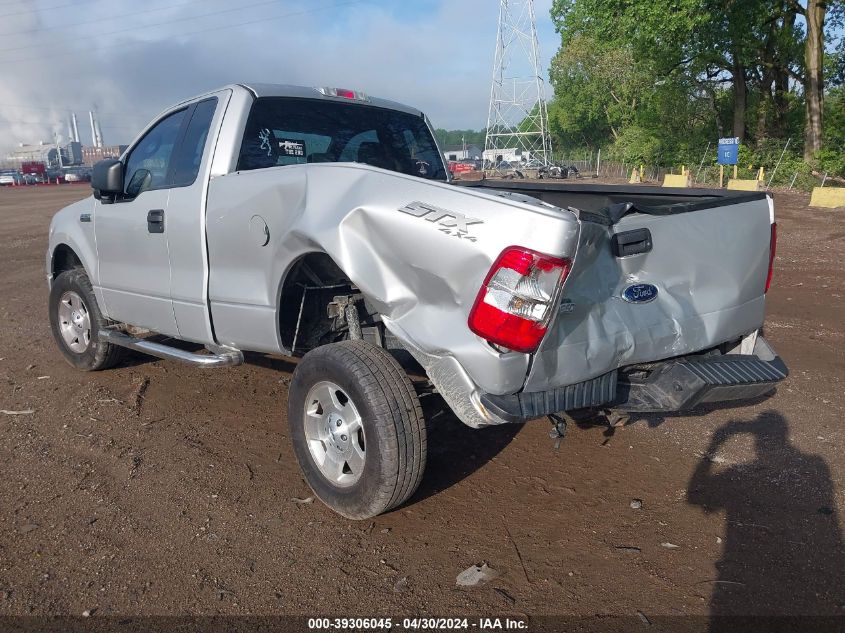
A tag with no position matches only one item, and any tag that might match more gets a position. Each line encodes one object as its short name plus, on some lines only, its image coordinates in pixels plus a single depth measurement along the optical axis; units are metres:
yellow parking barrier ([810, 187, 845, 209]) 18.12
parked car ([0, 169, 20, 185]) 61.03
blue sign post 26.30
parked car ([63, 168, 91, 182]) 65.56
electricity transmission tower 60.69
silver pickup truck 2.73
